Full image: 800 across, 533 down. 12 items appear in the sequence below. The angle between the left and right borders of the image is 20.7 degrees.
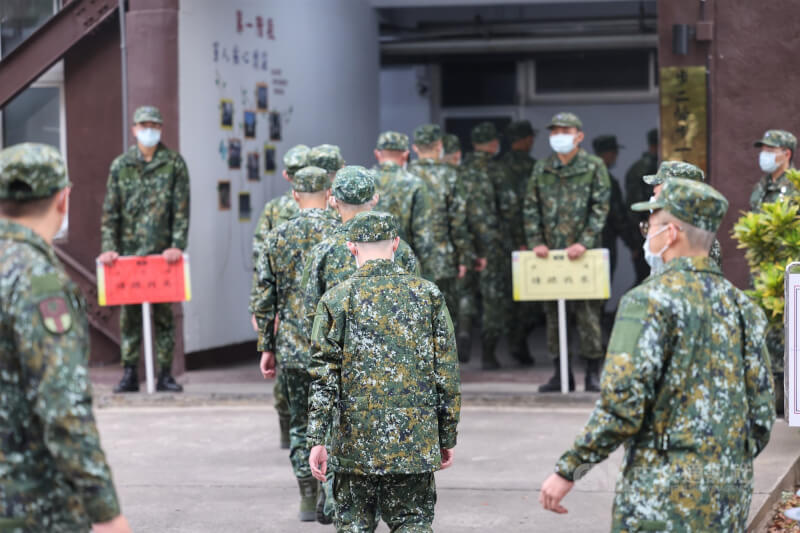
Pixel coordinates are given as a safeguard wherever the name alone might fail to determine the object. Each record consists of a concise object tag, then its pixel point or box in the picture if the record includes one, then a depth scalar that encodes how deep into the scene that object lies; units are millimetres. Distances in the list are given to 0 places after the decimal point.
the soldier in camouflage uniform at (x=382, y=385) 8534
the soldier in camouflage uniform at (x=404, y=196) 15965
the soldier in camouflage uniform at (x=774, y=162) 15800
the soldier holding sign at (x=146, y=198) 18059
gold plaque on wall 17219
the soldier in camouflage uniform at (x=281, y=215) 13052
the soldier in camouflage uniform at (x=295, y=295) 11550
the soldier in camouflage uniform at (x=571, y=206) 17356
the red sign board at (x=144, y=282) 17921
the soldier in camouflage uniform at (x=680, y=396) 6392
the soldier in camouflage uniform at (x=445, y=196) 18693
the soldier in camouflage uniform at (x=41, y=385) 5689
